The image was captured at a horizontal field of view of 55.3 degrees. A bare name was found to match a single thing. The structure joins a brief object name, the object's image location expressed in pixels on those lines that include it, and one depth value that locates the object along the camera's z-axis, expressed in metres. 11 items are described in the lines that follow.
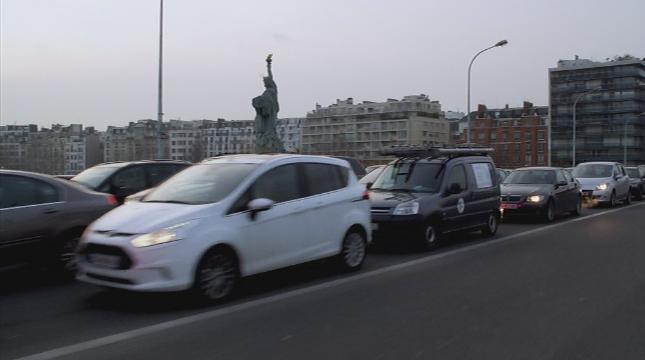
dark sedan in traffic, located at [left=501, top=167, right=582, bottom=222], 15.63
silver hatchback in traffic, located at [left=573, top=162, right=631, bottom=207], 21.41
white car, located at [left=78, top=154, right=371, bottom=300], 6.11
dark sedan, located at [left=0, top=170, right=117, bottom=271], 7.30
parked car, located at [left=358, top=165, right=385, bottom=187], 13.12
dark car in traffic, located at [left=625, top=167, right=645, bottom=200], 25.76
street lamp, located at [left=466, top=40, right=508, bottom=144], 30.38
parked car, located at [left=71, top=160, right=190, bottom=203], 10.97
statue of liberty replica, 32.75
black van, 10.45
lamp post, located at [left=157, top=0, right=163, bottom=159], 25.17
